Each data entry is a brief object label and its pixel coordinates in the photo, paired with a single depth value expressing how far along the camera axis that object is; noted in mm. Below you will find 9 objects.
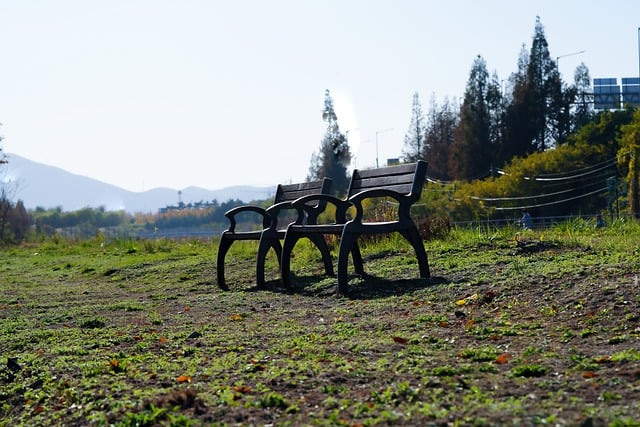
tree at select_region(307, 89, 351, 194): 73250
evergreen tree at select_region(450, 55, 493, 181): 59531
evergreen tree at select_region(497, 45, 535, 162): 57938
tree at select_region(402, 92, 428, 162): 73500
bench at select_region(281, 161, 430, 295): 7418
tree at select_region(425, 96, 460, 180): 72375
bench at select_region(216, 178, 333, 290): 8859
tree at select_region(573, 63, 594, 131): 62375
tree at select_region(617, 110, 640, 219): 37234
